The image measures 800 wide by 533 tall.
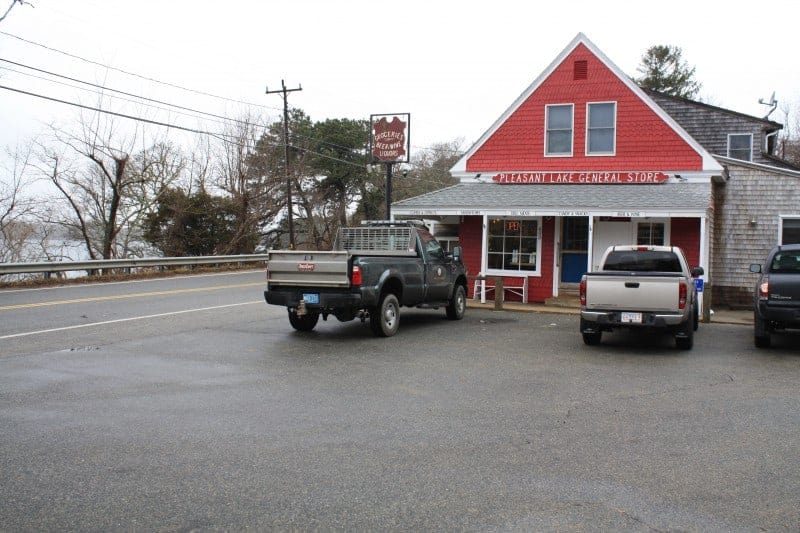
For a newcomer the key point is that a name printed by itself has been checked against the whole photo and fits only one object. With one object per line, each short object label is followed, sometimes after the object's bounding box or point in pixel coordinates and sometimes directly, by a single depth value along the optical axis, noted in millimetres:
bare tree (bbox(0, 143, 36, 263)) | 29188
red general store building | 18531
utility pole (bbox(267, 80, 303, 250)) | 38188
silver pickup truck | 10852
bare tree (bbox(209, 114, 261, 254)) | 38500
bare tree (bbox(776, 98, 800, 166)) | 44316
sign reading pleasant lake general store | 19547
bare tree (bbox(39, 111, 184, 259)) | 31406
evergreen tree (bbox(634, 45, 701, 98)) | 56156
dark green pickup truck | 11516
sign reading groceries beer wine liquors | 22641
